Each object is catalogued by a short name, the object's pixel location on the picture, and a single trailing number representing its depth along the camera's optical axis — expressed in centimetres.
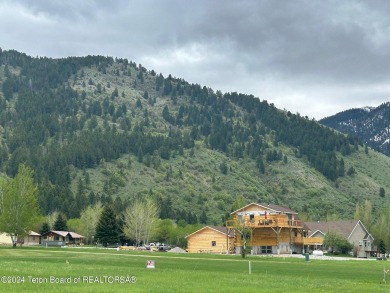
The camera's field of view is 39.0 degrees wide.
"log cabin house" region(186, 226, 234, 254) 11400
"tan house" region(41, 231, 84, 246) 14179
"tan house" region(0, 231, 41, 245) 13625
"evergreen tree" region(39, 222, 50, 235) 14588
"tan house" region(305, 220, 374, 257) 12676
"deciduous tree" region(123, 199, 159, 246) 13462
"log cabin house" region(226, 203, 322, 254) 11044
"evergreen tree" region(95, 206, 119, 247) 12406
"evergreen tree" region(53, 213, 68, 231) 14888
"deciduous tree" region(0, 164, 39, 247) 9612
